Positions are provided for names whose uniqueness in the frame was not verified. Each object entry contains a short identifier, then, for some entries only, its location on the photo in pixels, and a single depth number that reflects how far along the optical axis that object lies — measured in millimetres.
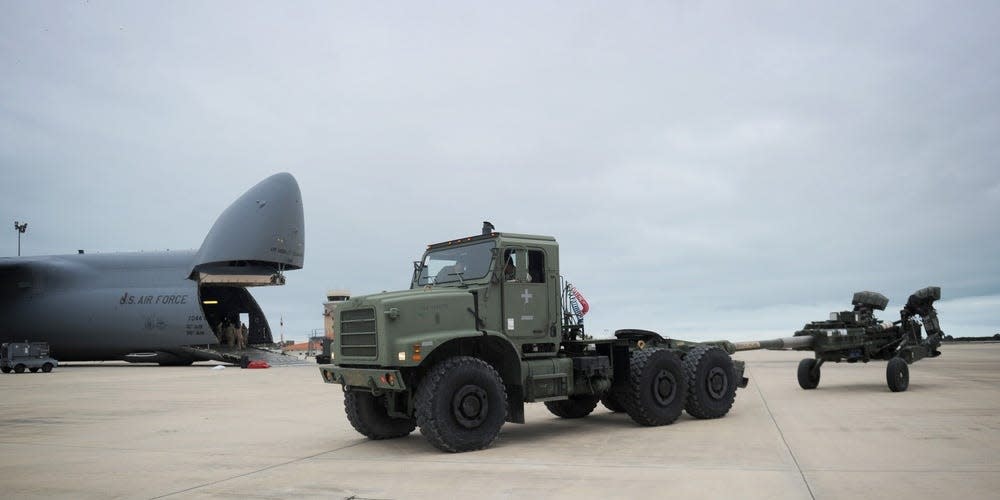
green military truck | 9141
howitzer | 16641
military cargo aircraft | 33938
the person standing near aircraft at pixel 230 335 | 38156
